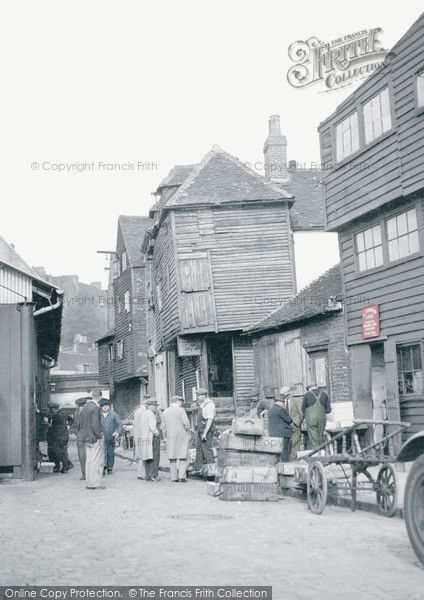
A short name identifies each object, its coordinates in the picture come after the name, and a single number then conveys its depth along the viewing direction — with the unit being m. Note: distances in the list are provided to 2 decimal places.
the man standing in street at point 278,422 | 14.12
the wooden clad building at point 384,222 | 15.20
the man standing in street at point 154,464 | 16.34
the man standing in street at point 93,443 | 14.25
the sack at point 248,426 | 12.59
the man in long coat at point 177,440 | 15.72
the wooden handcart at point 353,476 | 9.80
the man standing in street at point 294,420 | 16.28
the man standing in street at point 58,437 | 18.70
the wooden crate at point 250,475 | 12.12
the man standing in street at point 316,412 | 15.91
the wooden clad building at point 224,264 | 27.52
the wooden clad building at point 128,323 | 41.94
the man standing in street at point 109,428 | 17.56
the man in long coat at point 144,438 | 16.27
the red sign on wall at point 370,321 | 16.55
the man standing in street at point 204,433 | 16.47
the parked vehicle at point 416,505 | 6.29
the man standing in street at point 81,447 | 16.53
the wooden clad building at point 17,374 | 15.95
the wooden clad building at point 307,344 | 19.75
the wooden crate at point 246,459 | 12.53
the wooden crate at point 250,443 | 12.58
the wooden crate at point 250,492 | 12.07
